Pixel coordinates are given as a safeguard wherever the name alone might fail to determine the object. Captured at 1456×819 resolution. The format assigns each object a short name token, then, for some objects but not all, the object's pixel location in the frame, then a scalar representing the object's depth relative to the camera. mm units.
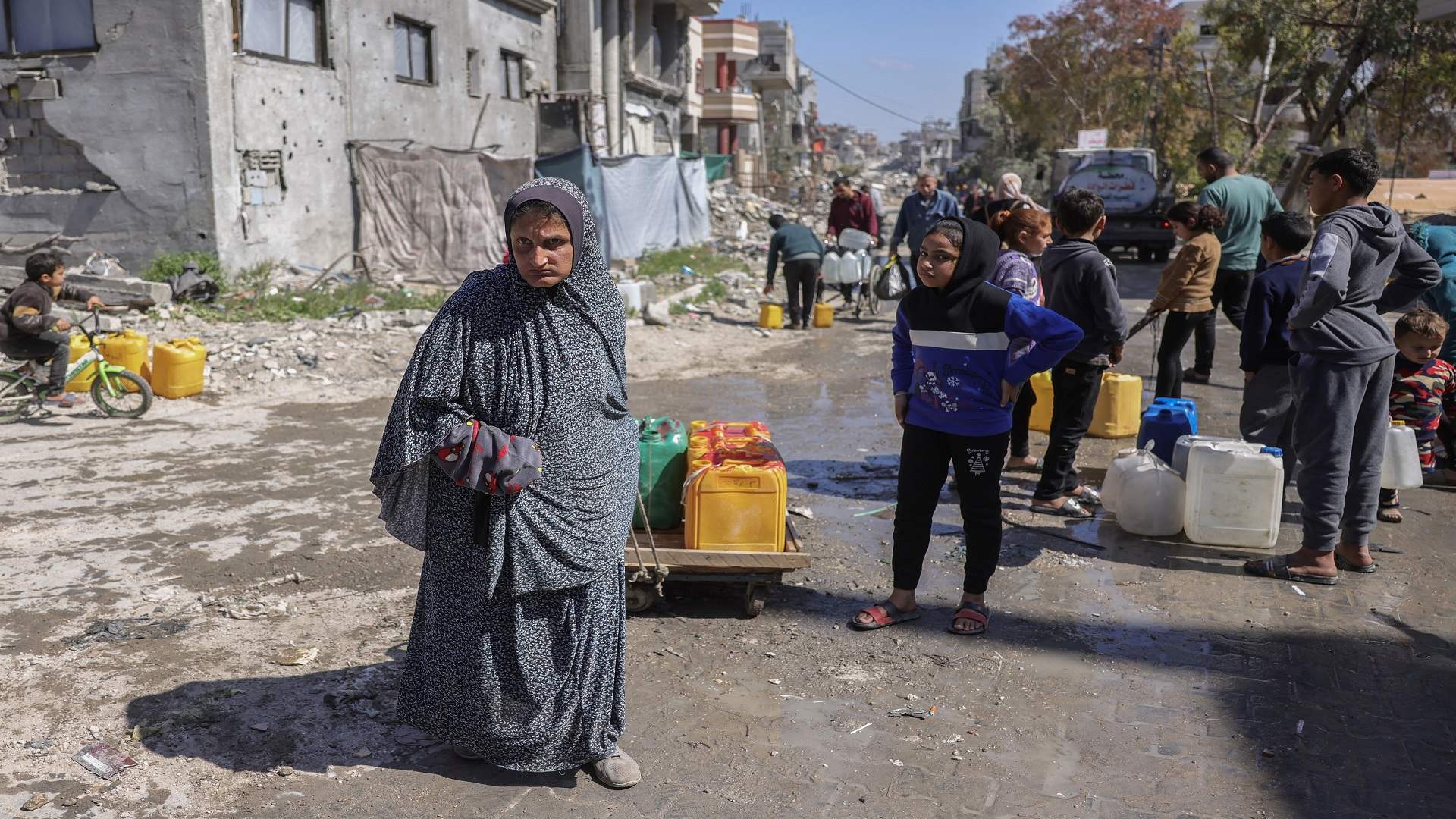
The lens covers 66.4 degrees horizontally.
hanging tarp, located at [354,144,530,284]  16422
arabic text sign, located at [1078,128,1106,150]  34281
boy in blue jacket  5641
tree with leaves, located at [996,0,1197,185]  34656
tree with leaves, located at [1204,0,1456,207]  19766
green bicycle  8266
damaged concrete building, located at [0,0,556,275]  13125
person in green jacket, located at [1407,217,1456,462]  6465
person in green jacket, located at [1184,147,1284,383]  8500
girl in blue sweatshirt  4195
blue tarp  17969
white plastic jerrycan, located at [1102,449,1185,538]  5664
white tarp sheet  20062
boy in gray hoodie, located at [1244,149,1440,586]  4672
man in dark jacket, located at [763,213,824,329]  13016
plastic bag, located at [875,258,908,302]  14422
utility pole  31531
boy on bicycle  7965
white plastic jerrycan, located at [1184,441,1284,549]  5379
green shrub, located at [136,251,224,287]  12938
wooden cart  4422
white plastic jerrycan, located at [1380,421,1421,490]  5684
